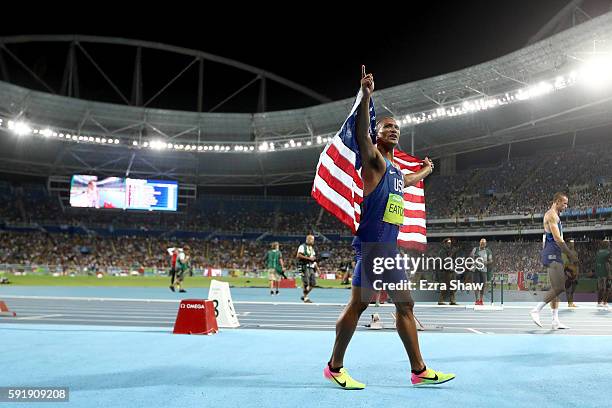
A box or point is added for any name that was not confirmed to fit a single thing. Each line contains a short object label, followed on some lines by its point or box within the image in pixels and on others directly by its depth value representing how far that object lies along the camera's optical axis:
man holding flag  3.90
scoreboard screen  40.94
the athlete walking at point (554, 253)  8.07
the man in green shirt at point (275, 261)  18.72
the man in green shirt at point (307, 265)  15.09
